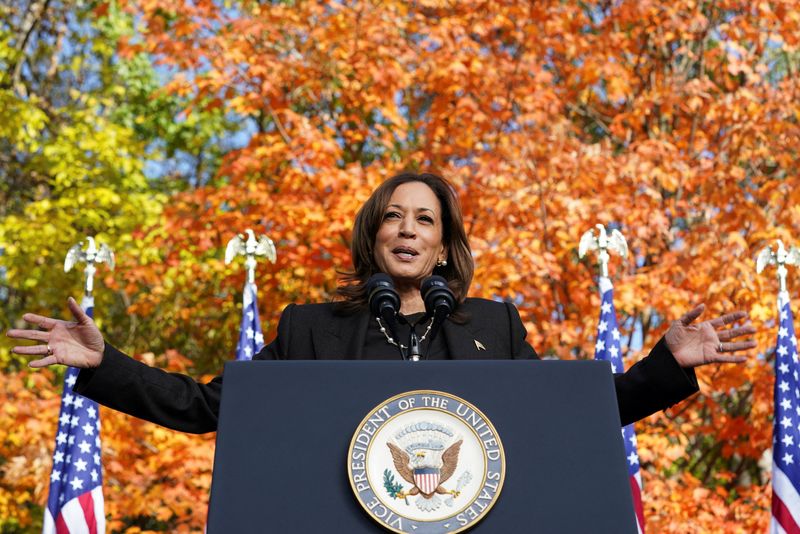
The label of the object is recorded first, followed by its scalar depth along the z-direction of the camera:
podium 4.02
